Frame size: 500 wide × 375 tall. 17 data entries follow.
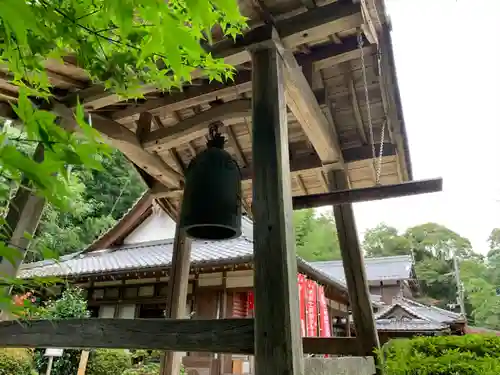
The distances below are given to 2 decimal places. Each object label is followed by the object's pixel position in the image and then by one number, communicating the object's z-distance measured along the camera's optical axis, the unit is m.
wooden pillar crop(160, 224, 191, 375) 3.48
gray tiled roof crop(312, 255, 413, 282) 20.77
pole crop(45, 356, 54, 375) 7.42
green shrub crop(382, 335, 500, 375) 2.11
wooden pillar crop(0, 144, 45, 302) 2.35
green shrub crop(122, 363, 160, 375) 7.89
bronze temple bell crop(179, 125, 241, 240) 2.42
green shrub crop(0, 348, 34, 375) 7.24
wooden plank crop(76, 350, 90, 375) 7.41
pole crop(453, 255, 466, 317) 26.18
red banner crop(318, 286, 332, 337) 9.45
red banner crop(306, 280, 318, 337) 8.59
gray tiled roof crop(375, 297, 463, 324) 13.44
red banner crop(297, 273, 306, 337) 8.25
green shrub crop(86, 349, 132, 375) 8.16
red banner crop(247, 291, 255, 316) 8.91
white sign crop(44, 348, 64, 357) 7.08
